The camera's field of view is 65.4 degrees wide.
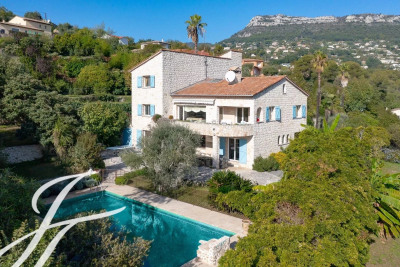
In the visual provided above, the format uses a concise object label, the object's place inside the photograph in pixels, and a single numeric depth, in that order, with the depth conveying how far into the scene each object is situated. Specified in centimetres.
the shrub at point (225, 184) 1955
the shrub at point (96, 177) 2402
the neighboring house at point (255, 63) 5680
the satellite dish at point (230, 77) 3073
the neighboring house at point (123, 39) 11145
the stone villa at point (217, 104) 2825
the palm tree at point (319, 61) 4050
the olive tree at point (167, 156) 2105
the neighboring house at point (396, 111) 6912
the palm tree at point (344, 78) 6303
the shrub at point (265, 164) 2741
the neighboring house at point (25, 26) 8647
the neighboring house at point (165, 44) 9210
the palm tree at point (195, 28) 4388
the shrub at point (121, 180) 2440
